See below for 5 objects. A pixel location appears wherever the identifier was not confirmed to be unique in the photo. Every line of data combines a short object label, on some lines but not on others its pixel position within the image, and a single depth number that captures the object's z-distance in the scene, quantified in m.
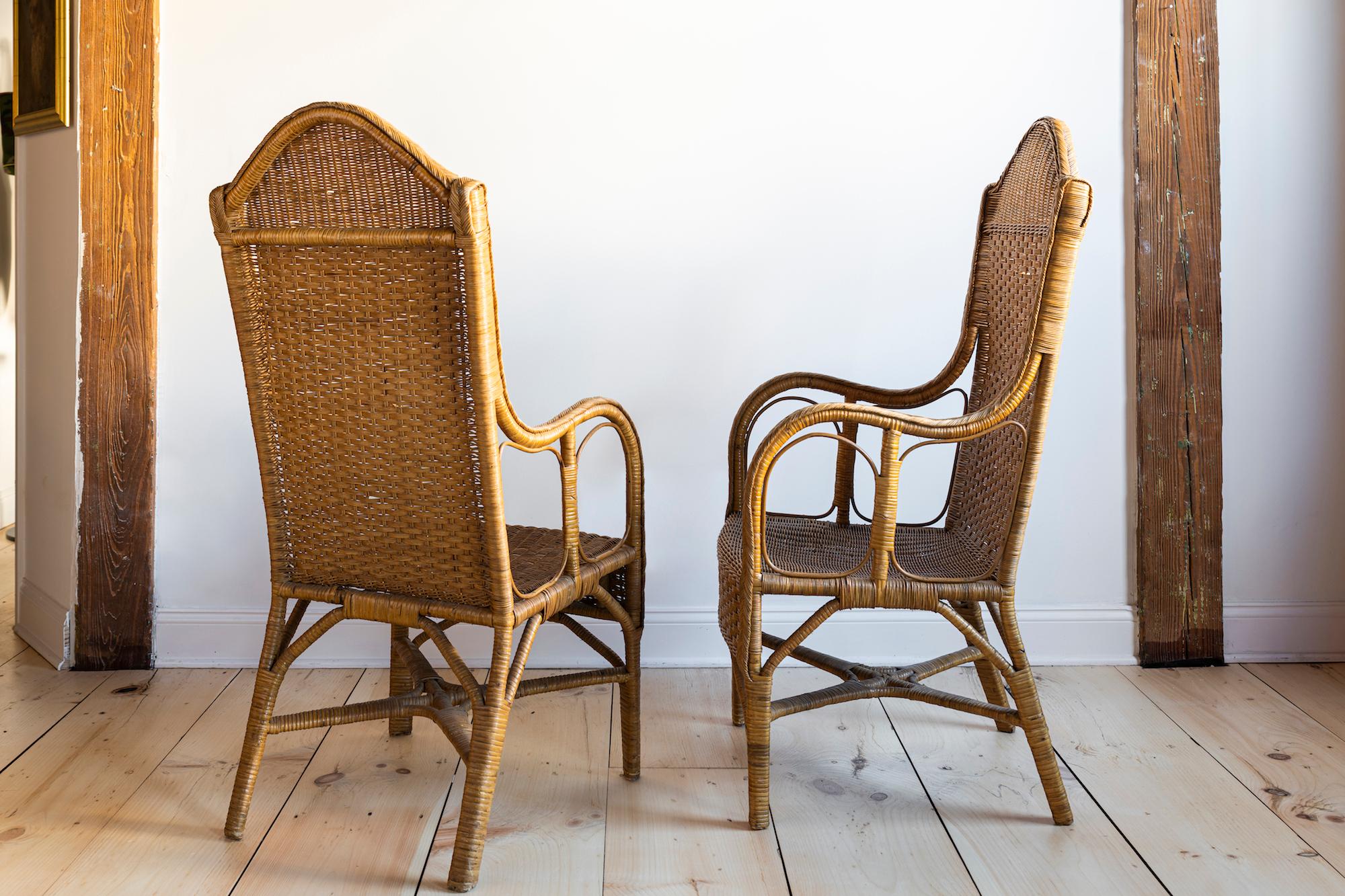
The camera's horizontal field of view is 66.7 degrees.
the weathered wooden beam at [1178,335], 2.24
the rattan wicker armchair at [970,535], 1.51
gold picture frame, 2.21
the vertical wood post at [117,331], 2.18
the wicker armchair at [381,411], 1.32
